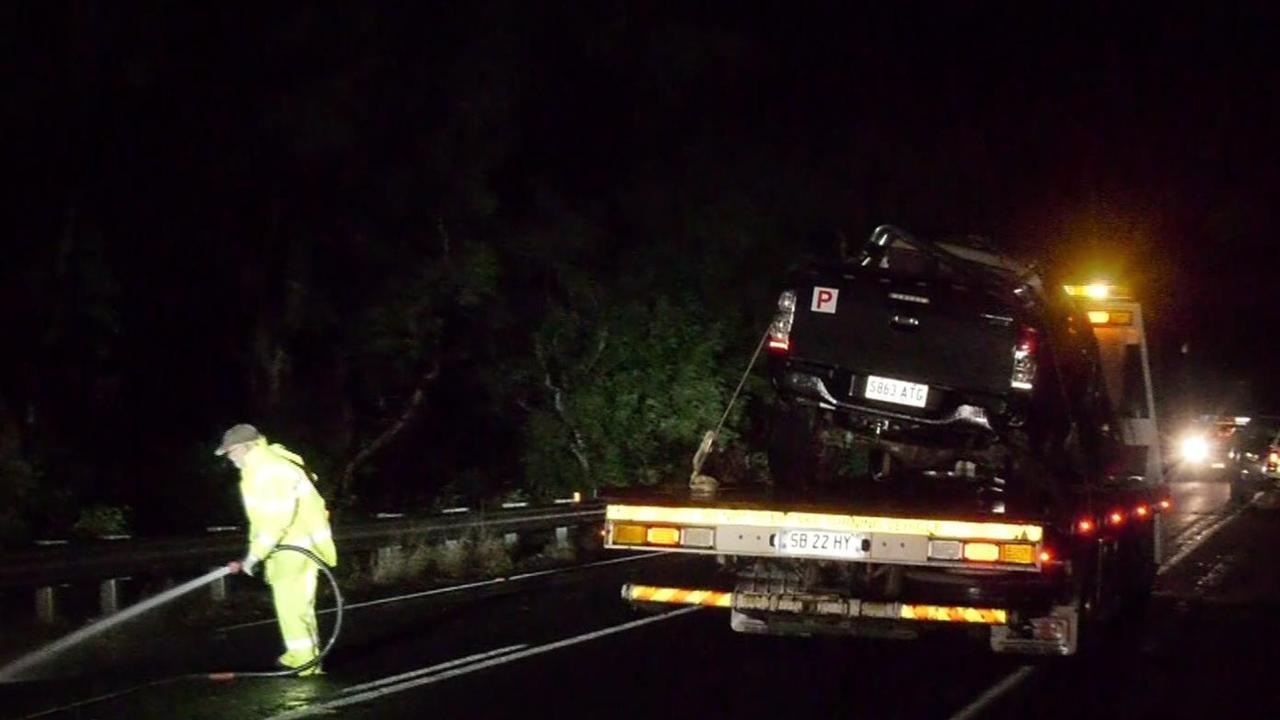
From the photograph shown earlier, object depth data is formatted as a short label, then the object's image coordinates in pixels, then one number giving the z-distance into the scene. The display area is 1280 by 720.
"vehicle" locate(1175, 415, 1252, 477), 39.46
